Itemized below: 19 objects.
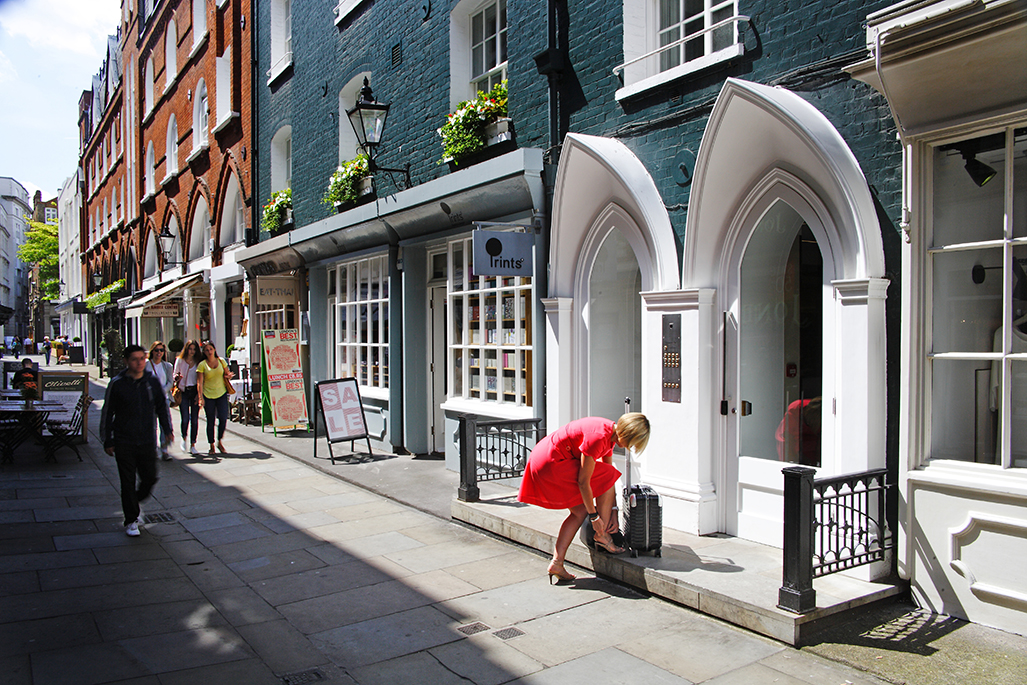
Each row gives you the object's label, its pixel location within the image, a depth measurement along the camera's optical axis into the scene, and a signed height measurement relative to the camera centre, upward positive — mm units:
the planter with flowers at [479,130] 8922 +2488
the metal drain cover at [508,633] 4672 -1865
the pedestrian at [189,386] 11891 -734
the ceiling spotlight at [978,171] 4734 +985
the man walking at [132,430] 7121 -856
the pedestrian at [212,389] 11797 -781
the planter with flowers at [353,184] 11891 +2458
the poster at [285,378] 13383 -725
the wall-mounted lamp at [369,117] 9805 +2895
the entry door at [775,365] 5969 -287
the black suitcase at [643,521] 5535 -1387
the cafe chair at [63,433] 11148 -1379
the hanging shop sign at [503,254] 7863 +858
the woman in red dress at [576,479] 5328 -1059
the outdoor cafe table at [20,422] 10742 -1164
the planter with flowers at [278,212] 15289 +2586
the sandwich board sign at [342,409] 10906 -1067
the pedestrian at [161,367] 11086 -428
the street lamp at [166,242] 23062 +3055
